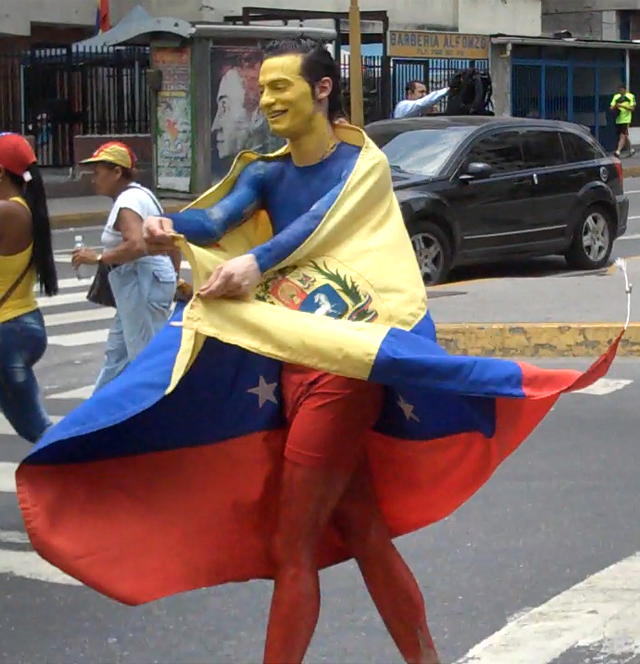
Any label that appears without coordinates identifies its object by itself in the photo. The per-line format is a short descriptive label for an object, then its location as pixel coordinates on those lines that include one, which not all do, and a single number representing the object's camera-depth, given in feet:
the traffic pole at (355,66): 75.56
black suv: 45.06
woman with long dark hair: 20.51
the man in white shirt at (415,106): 73.10
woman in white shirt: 23.07
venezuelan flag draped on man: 11.58
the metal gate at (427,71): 106.63
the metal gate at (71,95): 85.81
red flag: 97.46
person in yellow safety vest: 111.75
